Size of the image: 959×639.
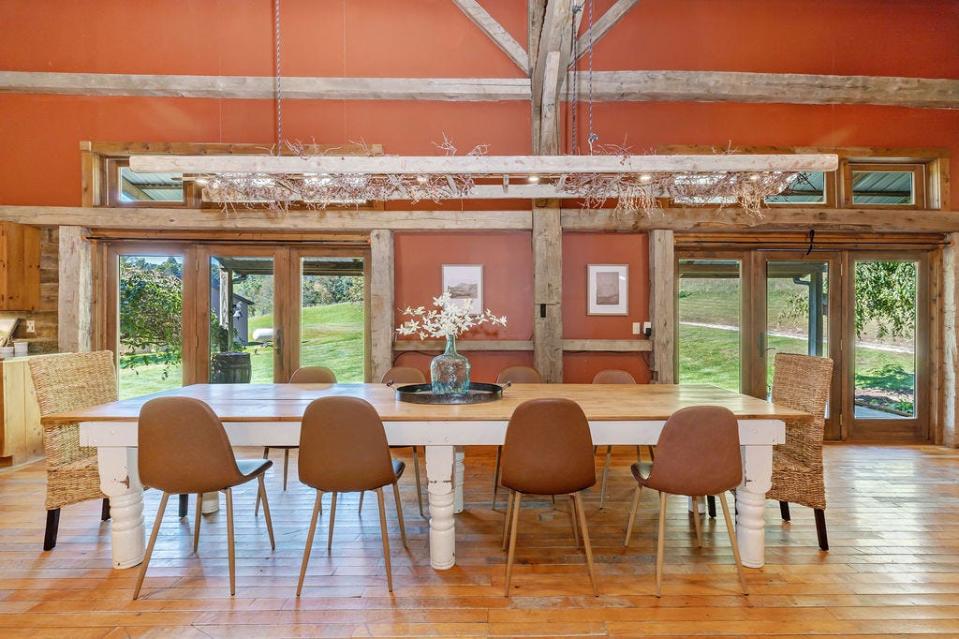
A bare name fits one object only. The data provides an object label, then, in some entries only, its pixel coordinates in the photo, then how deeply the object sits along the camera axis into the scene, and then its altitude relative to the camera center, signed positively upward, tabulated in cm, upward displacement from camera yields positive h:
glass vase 293 -35
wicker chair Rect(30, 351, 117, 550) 266 -72
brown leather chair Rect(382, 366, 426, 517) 370 -47
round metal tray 274 -48
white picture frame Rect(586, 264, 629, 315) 488 +33
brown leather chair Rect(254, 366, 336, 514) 366 -46
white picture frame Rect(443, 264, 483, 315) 486 +40
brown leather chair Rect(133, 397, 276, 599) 216 -63
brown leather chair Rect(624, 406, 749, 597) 213 -66
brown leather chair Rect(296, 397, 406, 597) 215 -63
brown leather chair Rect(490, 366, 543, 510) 383 -49
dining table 238 -63
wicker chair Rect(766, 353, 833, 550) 269 -82
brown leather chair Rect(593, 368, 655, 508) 371 -49
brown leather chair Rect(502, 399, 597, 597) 213 -63
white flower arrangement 288 +0
